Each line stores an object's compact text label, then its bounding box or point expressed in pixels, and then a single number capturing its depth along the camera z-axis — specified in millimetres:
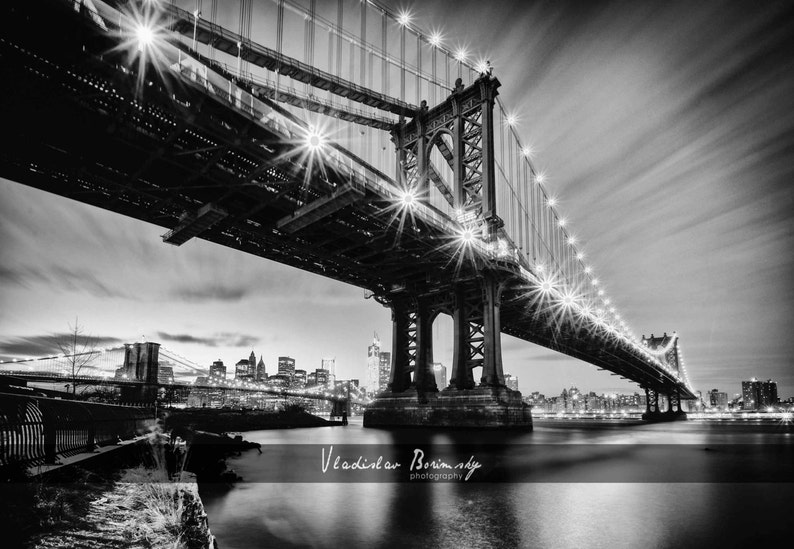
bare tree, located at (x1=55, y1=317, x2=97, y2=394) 35388
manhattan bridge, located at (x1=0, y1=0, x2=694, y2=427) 17188
